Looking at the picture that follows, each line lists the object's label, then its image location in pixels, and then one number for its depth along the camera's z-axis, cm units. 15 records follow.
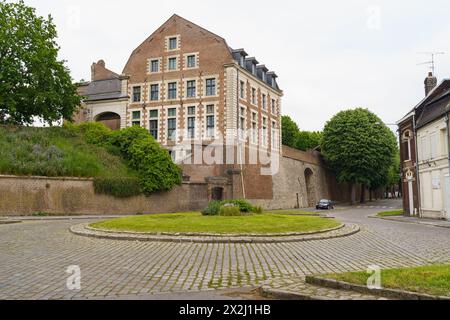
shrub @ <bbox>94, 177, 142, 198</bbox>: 3303
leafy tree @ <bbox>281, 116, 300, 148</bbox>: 7050
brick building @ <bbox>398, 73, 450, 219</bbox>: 2541
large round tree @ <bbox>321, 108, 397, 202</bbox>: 5612
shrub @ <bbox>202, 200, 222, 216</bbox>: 2177
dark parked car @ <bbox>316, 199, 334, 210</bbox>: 4618
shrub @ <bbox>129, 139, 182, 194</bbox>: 3556
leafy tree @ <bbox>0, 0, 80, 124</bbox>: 3444
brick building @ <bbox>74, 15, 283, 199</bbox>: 4197
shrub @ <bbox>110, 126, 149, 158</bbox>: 3809
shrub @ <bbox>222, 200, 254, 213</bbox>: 2255
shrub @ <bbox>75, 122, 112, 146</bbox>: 3850
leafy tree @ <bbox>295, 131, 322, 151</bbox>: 7162
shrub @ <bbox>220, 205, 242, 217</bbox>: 2097
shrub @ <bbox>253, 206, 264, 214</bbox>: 2357
